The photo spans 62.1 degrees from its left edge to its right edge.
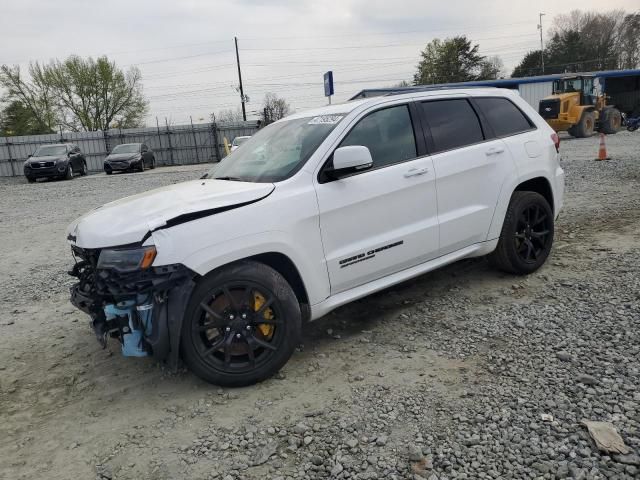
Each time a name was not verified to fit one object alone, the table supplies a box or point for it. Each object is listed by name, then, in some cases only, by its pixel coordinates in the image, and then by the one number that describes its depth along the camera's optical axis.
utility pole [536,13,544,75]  67.69
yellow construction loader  23.08
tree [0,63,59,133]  48.62
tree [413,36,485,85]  69.69
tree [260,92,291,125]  35.59
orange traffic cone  14.09
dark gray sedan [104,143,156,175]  24.69
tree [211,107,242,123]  36.66
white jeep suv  3.22
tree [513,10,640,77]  65.38
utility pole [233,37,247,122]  43.94
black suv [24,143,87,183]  22.80
